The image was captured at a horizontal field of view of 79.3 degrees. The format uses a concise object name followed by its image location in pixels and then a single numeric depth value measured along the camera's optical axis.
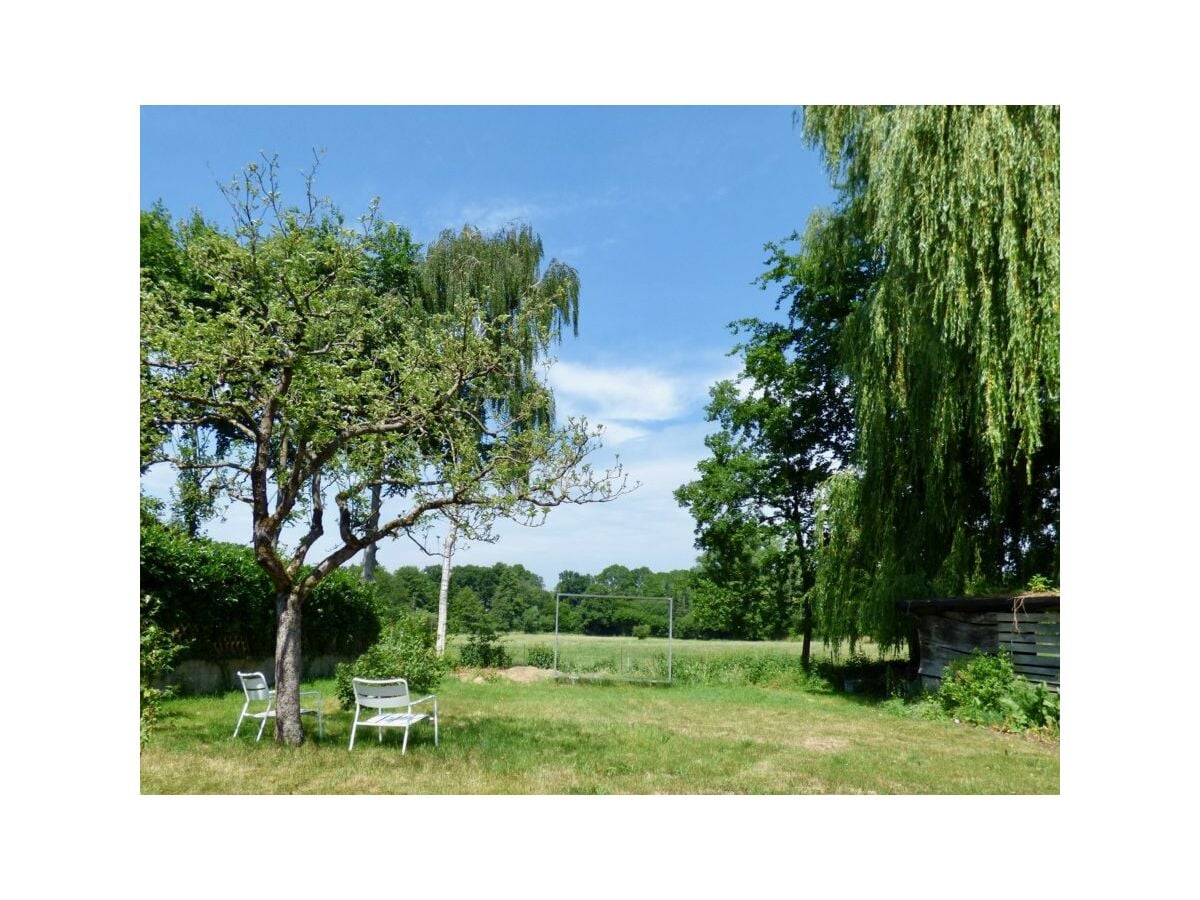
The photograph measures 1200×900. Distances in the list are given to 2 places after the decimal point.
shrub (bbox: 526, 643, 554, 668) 13.98
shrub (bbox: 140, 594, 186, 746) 5.41
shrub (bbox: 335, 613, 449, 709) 7.56
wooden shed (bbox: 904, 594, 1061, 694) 7.80
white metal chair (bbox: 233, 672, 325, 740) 6.35
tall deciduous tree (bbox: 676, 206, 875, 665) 13.96
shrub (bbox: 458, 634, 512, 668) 13.98
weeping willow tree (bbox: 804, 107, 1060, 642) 7.48
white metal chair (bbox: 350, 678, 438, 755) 5.98
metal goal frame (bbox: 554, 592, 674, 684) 12.38
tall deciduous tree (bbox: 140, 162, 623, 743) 5.67
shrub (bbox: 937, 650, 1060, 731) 7.62
